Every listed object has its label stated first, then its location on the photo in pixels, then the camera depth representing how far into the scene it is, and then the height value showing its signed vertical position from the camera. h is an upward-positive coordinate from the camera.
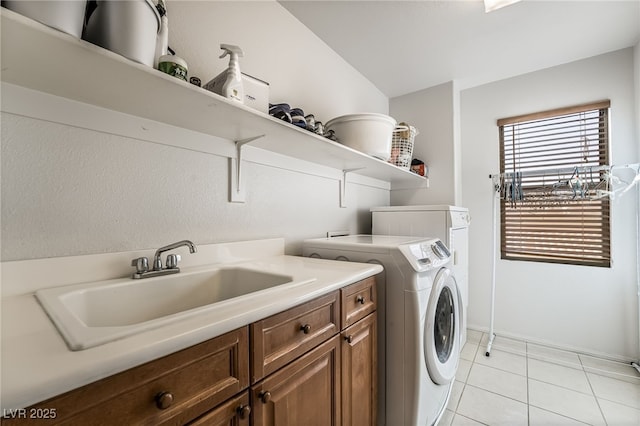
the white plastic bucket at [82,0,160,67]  0.72 +0.51
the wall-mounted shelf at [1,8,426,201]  0.61 +0.39
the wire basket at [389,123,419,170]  2.16 +0.60
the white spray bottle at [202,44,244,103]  0.98 +0.50
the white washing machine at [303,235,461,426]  1.27 -0.54
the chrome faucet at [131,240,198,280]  0.97 -0.18
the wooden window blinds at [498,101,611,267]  2.28 +0.28
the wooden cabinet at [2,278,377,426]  0.48 -0.40
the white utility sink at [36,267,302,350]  0.55 -0.26
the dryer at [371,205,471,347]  2.02 -0.06
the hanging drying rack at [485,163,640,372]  2.09 +0.27
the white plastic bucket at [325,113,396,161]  1.65 +0.54
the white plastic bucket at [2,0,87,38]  0.59 +0.46
